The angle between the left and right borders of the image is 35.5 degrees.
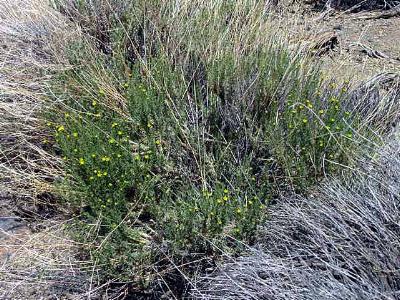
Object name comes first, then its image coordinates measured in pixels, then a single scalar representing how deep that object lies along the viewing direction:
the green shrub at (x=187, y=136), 3.42
